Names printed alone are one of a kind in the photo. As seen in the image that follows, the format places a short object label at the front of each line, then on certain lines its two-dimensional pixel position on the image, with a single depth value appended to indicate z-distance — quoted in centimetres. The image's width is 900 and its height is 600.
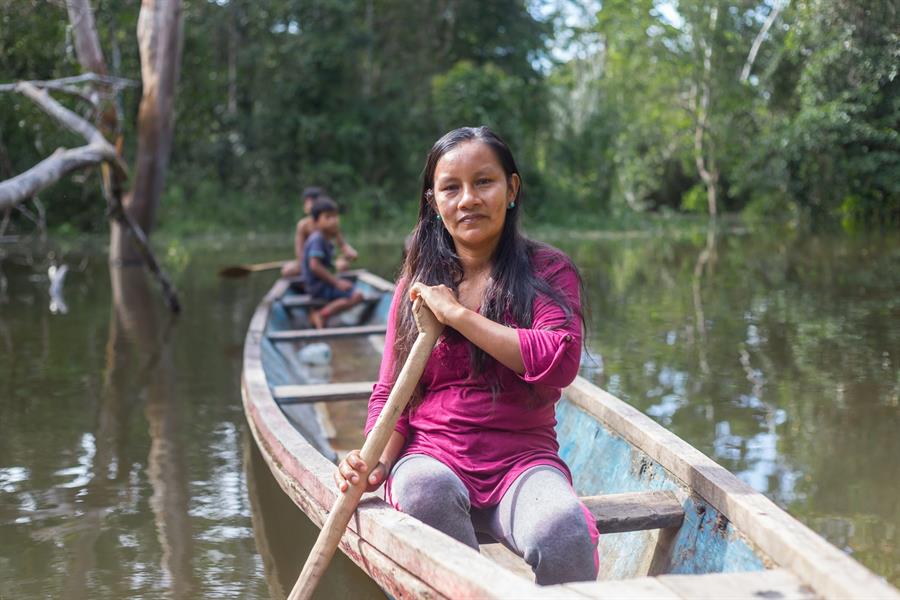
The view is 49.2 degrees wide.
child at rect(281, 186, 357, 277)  768
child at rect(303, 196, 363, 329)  691
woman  200
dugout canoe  159
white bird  703
